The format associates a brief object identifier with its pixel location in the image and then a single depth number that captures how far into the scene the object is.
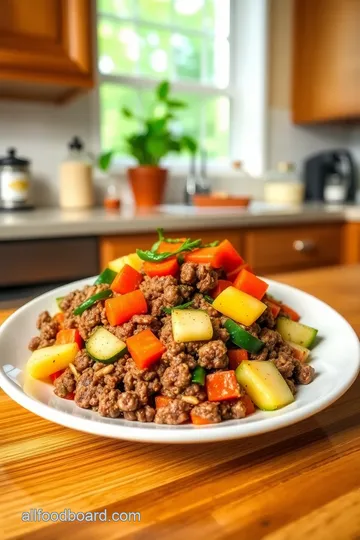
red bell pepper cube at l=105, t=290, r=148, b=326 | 0.64
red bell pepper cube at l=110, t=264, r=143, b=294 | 0.69
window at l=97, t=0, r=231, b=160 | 2.85
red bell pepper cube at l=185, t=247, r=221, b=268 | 0.70
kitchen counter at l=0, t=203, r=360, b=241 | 1.80
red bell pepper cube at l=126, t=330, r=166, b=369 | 0.57
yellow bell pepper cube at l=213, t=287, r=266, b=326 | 0.63
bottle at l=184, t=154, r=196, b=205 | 2.94
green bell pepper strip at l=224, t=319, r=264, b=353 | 0.61
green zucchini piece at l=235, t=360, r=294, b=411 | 0.55
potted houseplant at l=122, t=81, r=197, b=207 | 2.48
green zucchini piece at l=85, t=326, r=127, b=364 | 0.60
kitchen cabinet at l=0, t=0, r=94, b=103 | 1.96
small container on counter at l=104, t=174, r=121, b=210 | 2.52
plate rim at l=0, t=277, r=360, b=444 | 0.46
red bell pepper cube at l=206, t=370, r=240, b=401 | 0.55
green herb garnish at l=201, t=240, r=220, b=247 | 0.75
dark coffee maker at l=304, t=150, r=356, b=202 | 3.28
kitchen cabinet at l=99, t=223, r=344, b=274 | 1.98
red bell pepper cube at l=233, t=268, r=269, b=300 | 0.69
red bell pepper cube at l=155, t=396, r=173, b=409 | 0.56
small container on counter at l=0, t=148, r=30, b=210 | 2.21
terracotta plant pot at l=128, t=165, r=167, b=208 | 2.58
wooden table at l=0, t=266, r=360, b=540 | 0.42
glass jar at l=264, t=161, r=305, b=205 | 3.02
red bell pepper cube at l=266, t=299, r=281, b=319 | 0.73
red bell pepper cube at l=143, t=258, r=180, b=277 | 0.68
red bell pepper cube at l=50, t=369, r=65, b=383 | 0.64
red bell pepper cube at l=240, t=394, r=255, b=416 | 0.56
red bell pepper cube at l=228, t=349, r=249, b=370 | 0.61
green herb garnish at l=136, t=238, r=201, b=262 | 0.69
